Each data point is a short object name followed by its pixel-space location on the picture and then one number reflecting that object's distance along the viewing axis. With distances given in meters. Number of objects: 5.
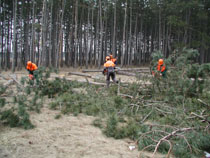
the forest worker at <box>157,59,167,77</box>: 7.50
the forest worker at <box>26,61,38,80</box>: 9.59
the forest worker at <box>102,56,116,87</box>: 9.43
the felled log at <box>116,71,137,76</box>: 15.37
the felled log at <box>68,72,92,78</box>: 14.96
